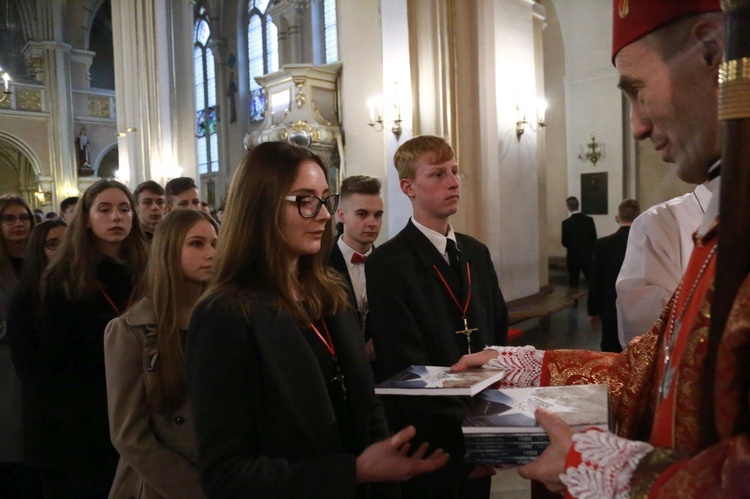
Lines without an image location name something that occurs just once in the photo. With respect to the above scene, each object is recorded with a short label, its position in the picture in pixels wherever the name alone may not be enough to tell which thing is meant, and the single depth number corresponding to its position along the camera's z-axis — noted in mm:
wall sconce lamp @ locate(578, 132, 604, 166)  11484
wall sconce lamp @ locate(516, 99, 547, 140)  7551
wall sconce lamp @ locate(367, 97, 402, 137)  7413
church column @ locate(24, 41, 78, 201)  21328
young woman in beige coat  1847
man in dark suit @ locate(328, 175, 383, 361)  3643
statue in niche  22188
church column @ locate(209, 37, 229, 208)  23312
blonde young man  1945
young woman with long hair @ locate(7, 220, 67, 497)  2754
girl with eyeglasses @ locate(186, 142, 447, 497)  1357
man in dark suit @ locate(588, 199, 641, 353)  4938
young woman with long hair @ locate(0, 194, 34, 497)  3248
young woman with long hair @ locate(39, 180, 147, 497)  2598
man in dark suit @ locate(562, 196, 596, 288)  9609
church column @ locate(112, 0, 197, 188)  12383
